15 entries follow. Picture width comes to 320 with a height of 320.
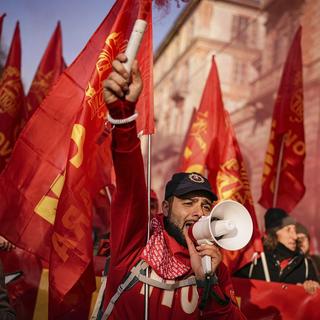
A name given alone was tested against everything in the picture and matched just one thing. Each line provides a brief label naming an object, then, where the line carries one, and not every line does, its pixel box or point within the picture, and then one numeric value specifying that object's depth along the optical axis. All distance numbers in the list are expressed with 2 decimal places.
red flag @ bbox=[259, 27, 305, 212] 4.99
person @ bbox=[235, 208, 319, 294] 3.82
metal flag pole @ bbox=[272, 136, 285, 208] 4.99
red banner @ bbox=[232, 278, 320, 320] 3.27
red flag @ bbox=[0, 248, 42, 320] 3.30
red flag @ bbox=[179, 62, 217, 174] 4.99
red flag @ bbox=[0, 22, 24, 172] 4.43
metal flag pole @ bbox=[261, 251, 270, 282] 3.82
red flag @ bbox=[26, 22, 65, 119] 5.63
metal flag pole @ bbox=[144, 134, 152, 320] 1.90
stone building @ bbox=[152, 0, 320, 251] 12.16
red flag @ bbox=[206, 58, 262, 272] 3.93
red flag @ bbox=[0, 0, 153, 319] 2.51
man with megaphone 1.83
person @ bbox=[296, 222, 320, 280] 4.28
